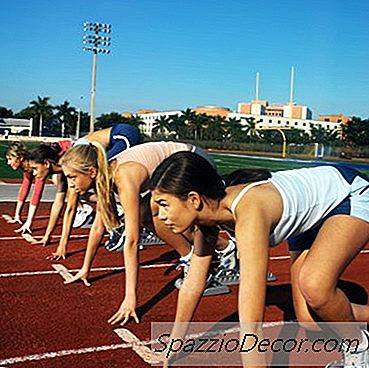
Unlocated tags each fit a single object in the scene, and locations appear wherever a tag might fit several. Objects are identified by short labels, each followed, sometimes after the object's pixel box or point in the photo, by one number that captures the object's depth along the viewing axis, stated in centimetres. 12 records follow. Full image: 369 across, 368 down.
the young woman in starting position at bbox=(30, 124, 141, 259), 577
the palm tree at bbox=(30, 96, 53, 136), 10000
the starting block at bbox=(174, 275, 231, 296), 530
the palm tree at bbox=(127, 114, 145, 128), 9475
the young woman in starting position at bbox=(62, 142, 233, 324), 423
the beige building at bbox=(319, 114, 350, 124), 13362
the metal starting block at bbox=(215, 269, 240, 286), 562
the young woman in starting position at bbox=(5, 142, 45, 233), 721
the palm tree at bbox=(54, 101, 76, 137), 9806
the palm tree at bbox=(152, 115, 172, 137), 9256
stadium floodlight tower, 4460
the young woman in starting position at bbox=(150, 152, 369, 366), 262
